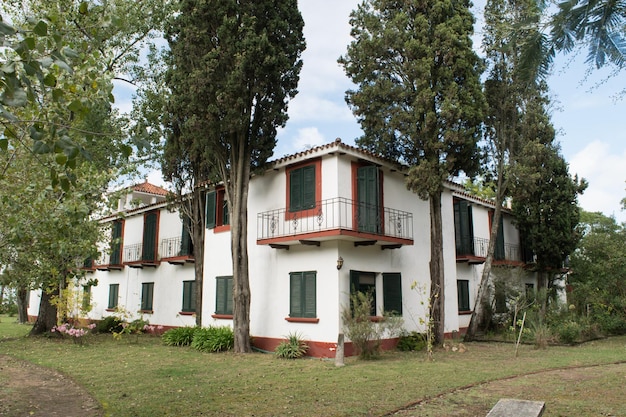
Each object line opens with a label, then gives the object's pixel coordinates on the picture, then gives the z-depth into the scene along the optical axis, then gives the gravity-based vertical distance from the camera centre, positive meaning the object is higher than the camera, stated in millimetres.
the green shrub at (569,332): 16328 -1527
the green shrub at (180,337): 17031 -1794
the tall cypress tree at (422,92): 14805 +6009
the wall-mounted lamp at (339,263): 13859 +646
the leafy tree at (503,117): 17297 +6163
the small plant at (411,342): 15086 -1747
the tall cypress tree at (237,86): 14234 +6006
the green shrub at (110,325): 22156 -1831
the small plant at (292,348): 13945 -1797
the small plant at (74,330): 16277 -1535
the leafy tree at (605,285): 18469 +72
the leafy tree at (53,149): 3719 +1641
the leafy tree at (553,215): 20750 +3099
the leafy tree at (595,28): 5246 +2876
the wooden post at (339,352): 12188 -1651
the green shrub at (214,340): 15219 -1708
